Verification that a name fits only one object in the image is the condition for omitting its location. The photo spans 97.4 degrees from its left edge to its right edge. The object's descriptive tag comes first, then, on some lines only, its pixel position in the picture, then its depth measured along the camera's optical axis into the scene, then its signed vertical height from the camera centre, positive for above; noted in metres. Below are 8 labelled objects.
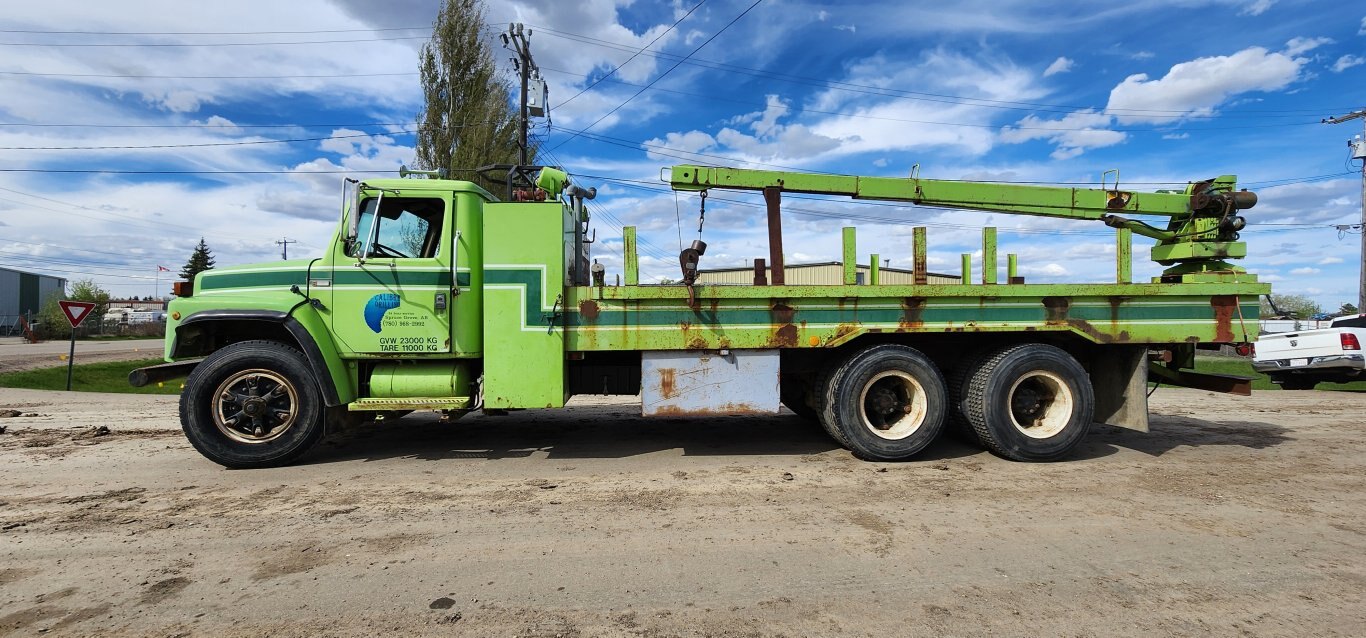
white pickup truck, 11.40 -0.53
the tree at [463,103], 17.92 +6.97
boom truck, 5.31 -0.02
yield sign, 11.95 +0.45
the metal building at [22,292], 55.19 +4.11
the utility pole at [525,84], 17.42 +7.23
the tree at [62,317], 38.00 +1.41
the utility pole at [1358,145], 24.70 +7.63
